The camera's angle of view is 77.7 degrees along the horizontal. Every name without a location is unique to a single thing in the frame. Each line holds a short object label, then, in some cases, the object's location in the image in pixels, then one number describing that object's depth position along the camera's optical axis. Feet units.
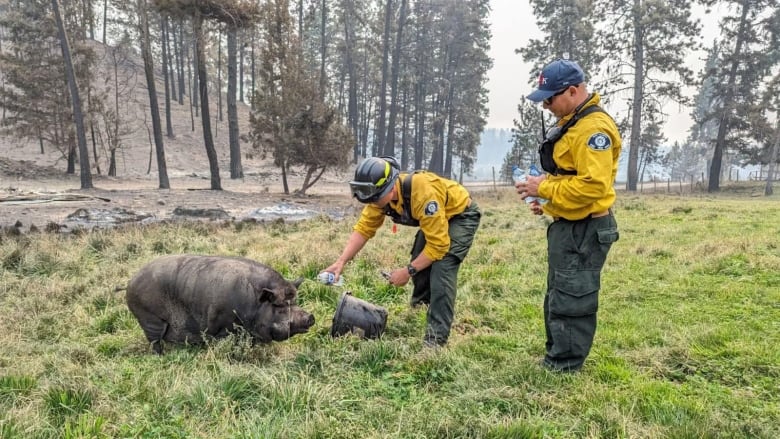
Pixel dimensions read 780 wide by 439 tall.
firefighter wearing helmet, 13.01
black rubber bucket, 14.65
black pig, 13.50
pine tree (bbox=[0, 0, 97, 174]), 79.10
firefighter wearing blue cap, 10.24
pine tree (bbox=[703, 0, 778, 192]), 92.38
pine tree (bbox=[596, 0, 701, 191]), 83.56
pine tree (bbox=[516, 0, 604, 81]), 92.43
